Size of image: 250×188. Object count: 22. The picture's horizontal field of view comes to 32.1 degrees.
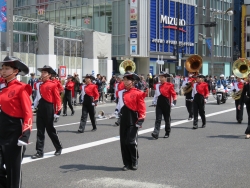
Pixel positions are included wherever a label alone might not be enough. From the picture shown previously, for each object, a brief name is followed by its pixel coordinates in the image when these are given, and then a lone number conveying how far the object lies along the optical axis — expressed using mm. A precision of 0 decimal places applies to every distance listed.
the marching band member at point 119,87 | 14600
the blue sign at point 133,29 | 43438
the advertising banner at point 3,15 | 19266
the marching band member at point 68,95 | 18312
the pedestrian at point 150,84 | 31578
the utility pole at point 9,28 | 19380
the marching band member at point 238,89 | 15453
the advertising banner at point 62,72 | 24516
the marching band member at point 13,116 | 5309
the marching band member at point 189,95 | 16705
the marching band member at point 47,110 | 8992
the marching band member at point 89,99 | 12875
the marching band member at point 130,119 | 7836
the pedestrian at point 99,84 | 25369
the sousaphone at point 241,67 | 16766
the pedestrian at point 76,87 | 23147
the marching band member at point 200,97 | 14289
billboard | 45500
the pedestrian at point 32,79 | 22122
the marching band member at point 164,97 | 11898
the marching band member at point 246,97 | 11938
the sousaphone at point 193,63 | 19000
